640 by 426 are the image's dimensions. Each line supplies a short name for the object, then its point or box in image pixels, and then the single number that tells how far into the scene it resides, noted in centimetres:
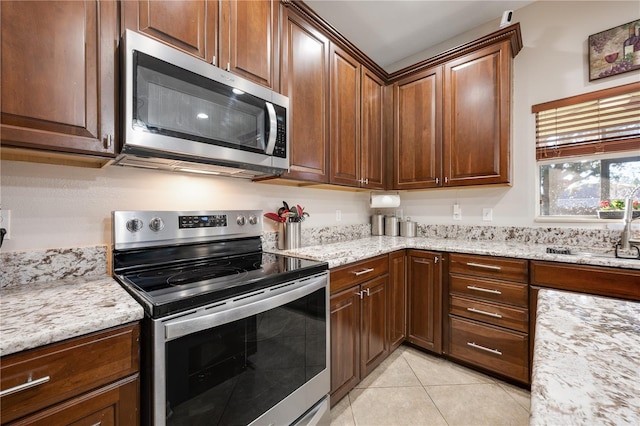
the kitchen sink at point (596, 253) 165
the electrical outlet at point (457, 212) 254
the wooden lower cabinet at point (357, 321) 160
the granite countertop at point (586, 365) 37
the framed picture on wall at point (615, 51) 184
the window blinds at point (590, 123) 185
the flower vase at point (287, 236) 190
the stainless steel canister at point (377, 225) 283
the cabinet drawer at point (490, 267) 176
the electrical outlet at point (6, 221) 105
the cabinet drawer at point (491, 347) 177
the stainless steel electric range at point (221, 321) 88
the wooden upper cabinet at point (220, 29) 114
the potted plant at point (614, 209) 178
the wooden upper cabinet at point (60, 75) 86
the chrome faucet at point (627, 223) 170
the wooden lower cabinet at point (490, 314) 177
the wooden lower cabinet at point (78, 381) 66
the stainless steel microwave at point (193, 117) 106
